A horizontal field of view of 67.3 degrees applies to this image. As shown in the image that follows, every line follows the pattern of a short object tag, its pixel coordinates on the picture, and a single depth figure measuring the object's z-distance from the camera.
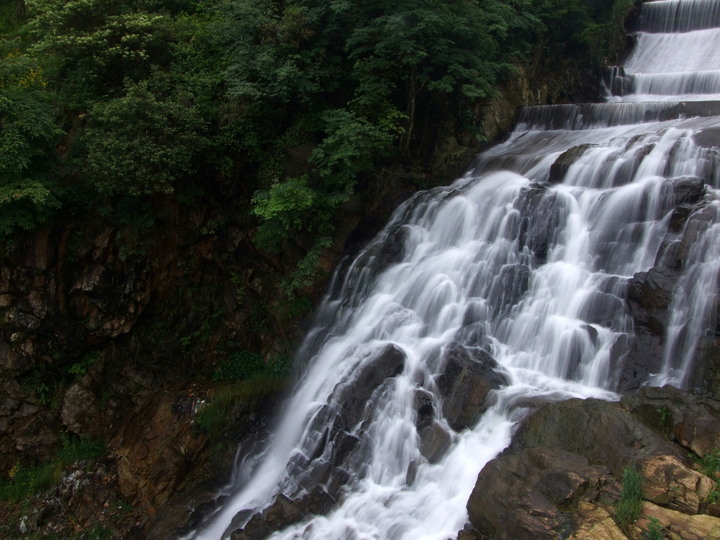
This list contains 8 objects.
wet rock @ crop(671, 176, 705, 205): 8.72
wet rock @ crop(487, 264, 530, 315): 9.26
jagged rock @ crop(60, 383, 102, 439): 12.20
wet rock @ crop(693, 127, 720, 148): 9.73
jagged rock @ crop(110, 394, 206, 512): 10.86
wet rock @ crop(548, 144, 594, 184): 10.74
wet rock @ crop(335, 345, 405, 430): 8.90
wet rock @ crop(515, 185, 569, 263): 9.67
